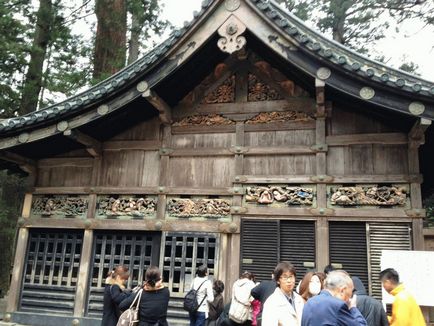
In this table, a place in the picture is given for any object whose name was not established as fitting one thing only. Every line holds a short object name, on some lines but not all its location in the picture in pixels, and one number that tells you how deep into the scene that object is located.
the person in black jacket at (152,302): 4.91
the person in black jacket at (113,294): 5.27
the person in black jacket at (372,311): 4.48
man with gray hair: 2.93
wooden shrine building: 7.18
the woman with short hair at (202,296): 6.80
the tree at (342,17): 18.05
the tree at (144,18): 13.46
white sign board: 6.34
